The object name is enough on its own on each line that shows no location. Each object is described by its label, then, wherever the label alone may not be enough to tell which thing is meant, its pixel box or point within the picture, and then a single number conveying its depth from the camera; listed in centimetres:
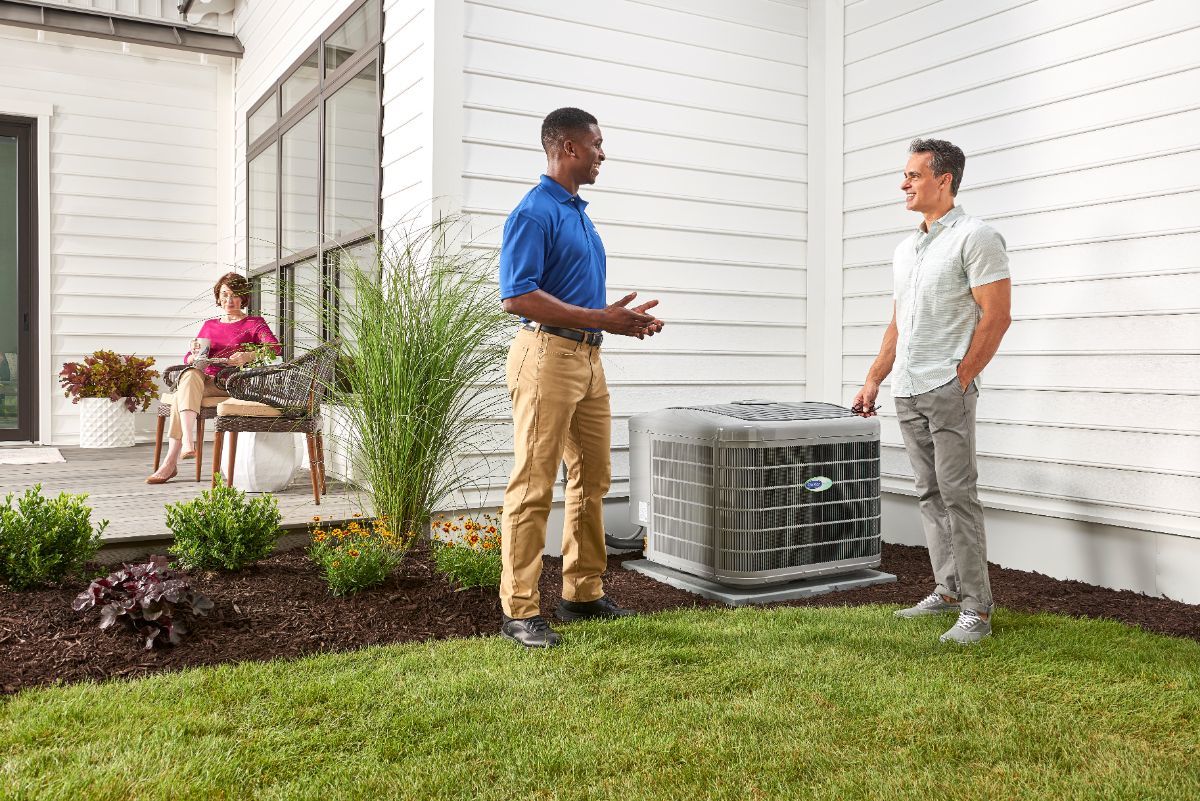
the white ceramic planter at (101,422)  701
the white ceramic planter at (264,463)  483
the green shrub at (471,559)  338
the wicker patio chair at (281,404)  459
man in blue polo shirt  280
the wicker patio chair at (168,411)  513
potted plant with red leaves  691
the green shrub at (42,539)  322
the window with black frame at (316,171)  479
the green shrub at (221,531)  351
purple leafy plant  279
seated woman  509
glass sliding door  716
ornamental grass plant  360
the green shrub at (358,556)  333
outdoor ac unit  357
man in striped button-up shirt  292
